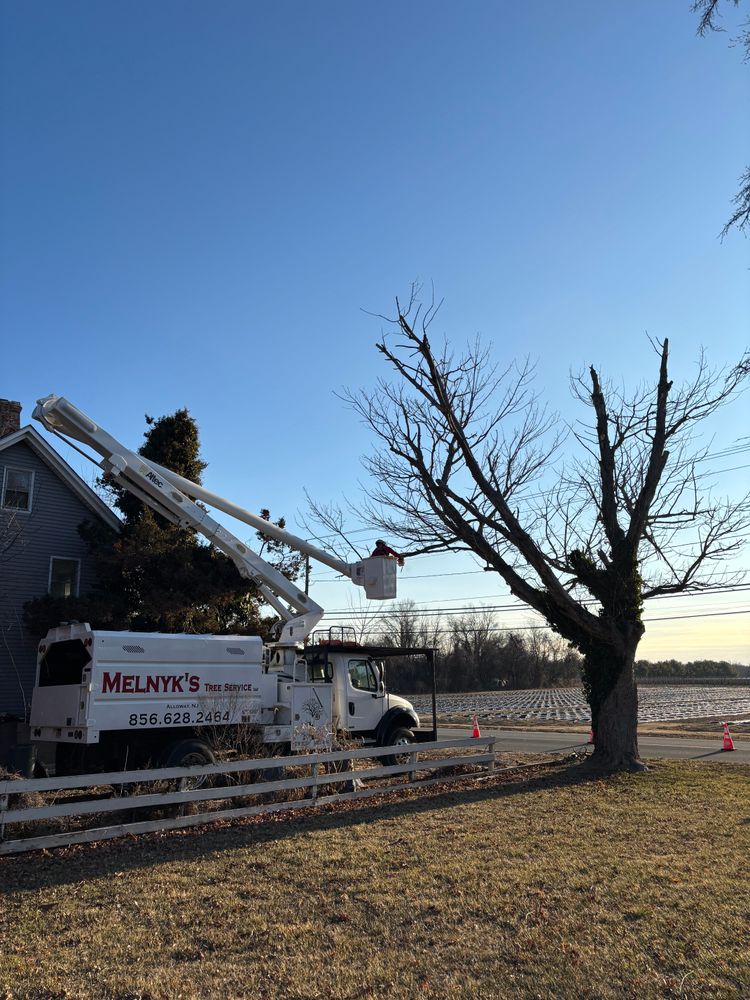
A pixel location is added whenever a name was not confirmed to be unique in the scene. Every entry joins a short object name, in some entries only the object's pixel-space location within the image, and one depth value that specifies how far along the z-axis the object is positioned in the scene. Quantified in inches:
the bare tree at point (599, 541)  574.2
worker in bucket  534.6
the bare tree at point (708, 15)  301.2
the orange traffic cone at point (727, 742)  784.1
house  711.7
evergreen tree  697.6
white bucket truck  419.5
